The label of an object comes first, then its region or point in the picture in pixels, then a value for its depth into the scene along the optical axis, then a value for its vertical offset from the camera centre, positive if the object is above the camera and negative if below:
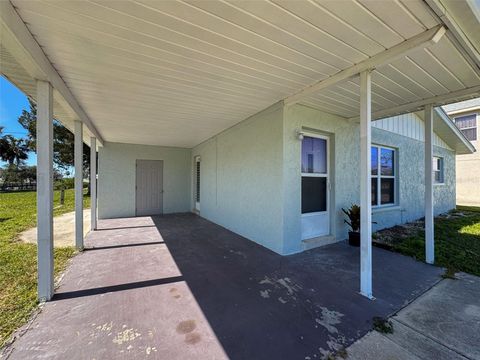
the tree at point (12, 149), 24.02 +3.61
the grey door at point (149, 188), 7.84 -0.28
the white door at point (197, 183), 8.18 -0.10
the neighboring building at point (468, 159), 11.29 +1.14
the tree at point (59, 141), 13.81 +2.70
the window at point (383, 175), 5.50 +0.13
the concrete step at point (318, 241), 4.06 -1.22
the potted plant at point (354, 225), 4.27 -0.91
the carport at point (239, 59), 1.75 +1.38
